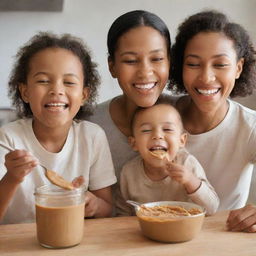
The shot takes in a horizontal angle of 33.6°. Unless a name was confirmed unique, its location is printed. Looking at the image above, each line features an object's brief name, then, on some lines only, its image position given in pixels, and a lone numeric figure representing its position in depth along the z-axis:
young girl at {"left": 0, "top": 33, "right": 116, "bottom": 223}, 1.29
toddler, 1.41
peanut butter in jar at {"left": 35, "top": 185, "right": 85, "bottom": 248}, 0.97
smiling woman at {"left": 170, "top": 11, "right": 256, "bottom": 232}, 1.45
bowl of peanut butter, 1.00
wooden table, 0.96
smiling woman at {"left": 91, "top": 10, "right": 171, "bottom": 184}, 1.44
